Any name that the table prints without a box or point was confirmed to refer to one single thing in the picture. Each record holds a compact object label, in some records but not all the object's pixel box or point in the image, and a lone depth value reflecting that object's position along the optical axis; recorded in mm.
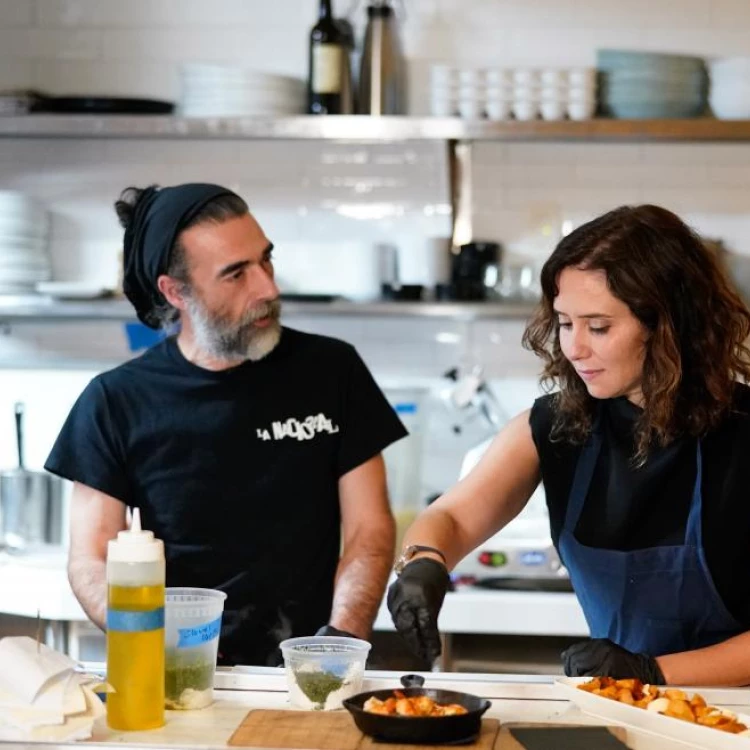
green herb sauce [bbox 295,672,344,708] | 1899
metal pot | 3889
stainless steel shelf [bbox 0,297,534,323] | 3938
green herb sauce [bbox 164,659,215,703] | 1885
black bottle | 4016
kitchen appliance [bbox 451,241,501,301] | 3992
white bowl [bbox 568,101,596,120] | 3910
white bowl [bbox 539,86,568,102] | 3896
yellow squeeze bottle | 1763
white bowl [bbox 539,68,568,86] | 3889
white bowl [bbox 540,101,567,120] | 3898
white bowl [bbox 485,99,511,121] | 3891
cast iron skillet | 1710
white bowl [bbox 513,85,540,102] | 3889
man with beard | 2637
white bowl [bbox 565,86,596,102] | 3906
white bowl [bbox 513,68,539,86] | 3881
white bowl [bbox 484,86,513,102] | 3887
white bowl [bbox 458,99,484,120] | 3902
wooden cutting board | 1718
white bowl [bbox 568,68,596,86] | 3900
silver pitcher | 4039
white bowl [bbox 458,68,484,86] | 3896
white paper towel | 1720
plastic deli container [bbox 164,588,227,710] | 1876
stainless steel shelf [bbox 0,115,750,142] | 3867
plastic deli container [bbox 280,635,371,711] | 1895
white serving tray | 1680
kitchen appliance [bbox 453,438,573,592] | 3568
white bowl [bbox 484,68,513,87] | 3881
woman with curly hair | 2283
